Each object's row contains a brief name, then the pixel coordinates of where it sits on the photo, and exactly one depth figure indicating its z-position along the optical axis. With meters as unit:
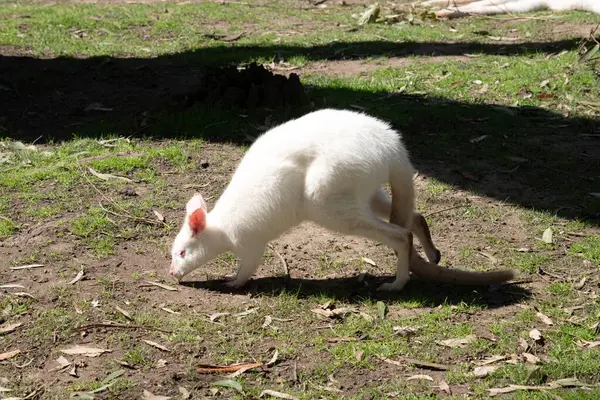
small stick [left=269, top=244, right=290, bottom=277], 5.28
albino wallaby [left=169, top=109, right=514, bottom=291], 4.66
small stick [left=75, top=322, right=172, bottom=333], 4.50
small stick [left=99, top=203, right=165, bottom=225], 5.77
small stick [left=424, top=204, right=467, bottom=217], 6.03
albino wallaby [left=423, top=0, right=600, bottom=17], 11.74
